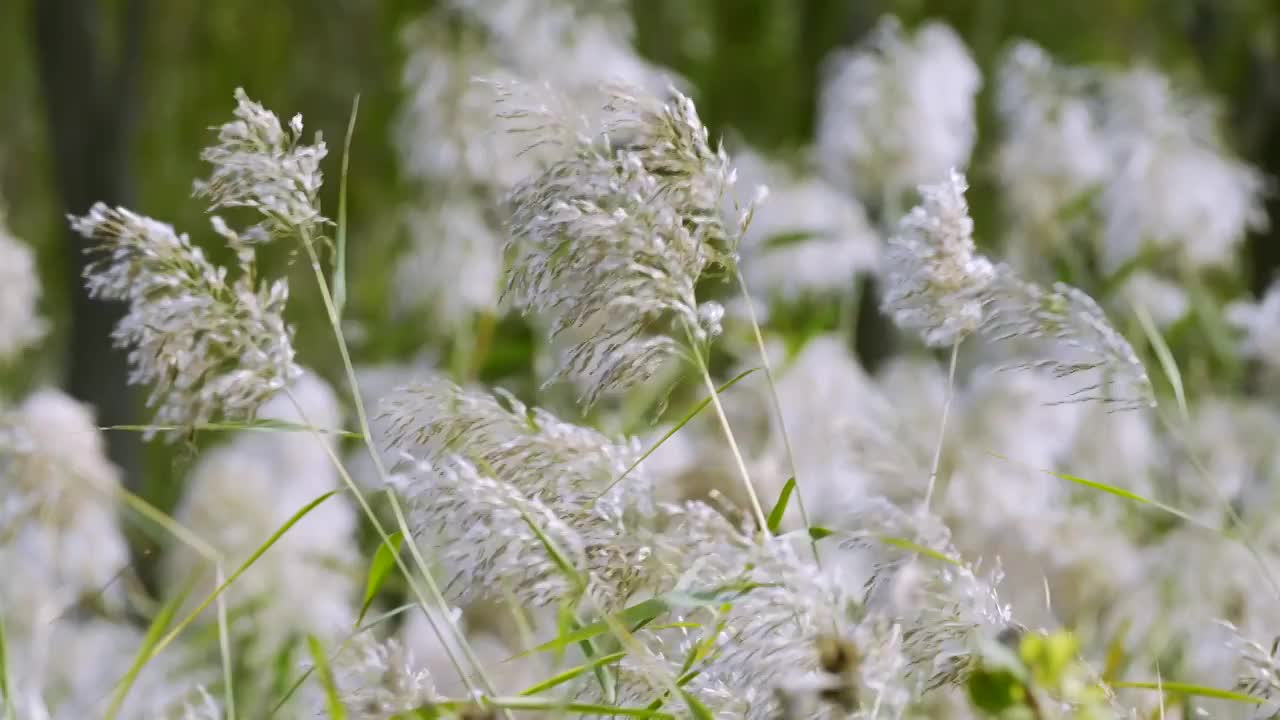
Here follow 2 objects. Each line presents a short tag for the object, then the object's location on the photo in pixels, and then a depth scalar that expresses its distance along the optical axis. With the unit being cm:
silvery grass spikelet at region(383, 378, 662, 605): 464
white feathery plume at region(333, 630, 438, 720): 456
